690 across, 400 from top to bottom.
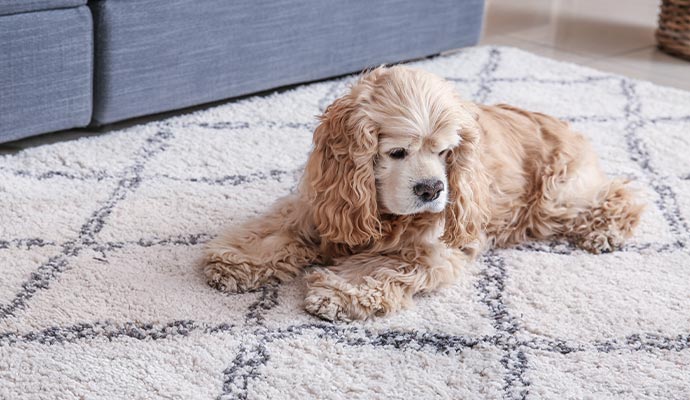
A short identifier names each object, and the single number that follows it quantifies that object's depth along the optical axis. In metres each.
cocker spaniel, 1.85
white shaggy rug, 1.76
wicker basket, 3.14
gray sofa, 2.28
